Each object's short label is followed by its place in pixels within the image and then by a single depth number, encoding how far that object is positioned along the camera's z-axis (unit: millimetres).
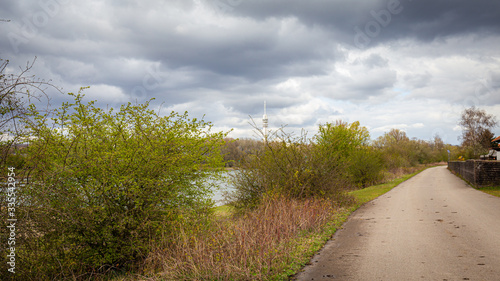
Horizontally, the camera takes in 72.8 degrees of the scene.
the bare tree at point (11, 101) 5602
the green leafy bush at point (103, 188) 6918
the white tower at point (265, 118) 142825
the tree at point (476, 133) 60500
